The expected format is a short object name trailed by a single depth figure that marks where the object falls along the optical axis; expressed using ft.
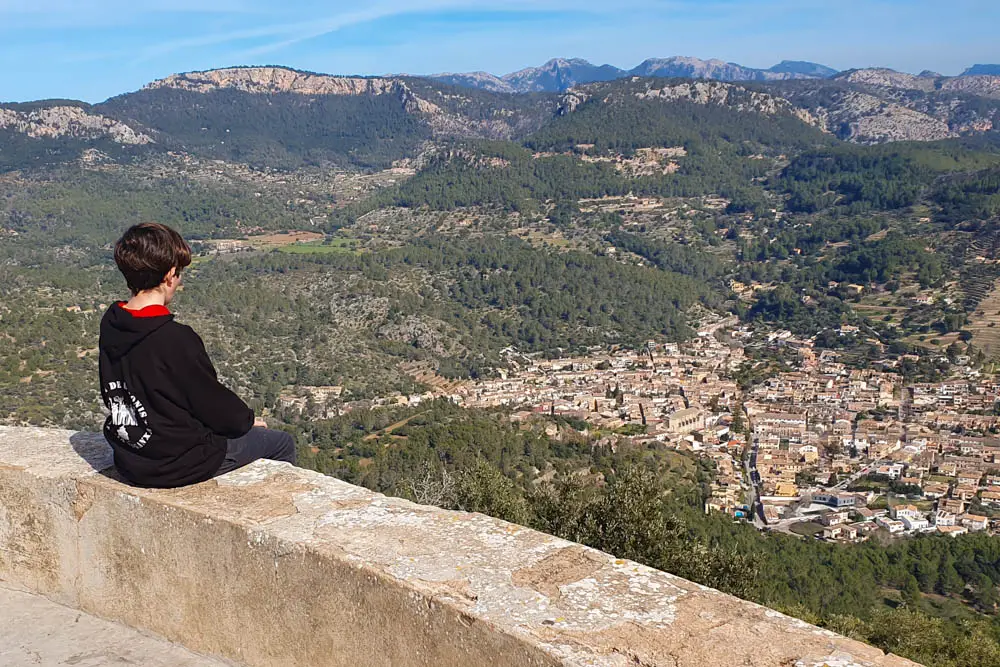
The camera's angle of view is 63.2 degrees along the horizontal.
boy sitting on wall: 9.86
